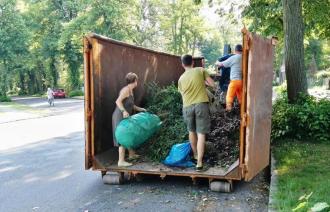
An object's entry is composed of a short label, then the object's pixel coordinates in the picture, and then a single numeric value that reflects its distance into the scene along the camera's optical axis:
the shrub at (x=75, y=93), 55.84
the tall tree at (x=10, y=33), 49.81
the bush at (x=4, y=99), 46.03
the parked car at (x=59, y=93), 54.69
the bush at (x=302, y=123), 10.06
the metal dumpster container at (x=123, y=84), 6.41
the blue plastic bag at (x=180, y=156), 7.34
